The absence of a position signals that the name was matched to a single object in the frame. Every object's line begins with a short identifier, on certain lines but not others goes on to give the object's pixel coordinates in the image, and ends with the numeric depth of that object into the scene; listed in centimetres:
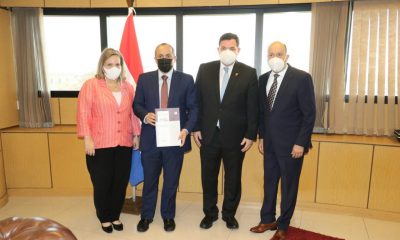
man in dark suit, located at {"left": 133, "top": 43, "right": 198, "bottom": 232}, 259
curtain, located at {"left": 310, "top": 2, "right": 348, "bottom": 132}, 321
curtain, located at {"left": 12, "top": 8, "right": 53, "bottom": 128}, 357
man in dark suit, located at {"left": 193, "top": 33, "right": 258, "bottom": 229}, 256
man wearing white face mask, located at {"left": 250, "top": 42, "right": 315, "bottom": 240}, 241
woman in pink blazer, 252
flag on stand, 312
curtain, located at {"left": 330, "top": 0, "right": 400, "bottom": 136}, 313
